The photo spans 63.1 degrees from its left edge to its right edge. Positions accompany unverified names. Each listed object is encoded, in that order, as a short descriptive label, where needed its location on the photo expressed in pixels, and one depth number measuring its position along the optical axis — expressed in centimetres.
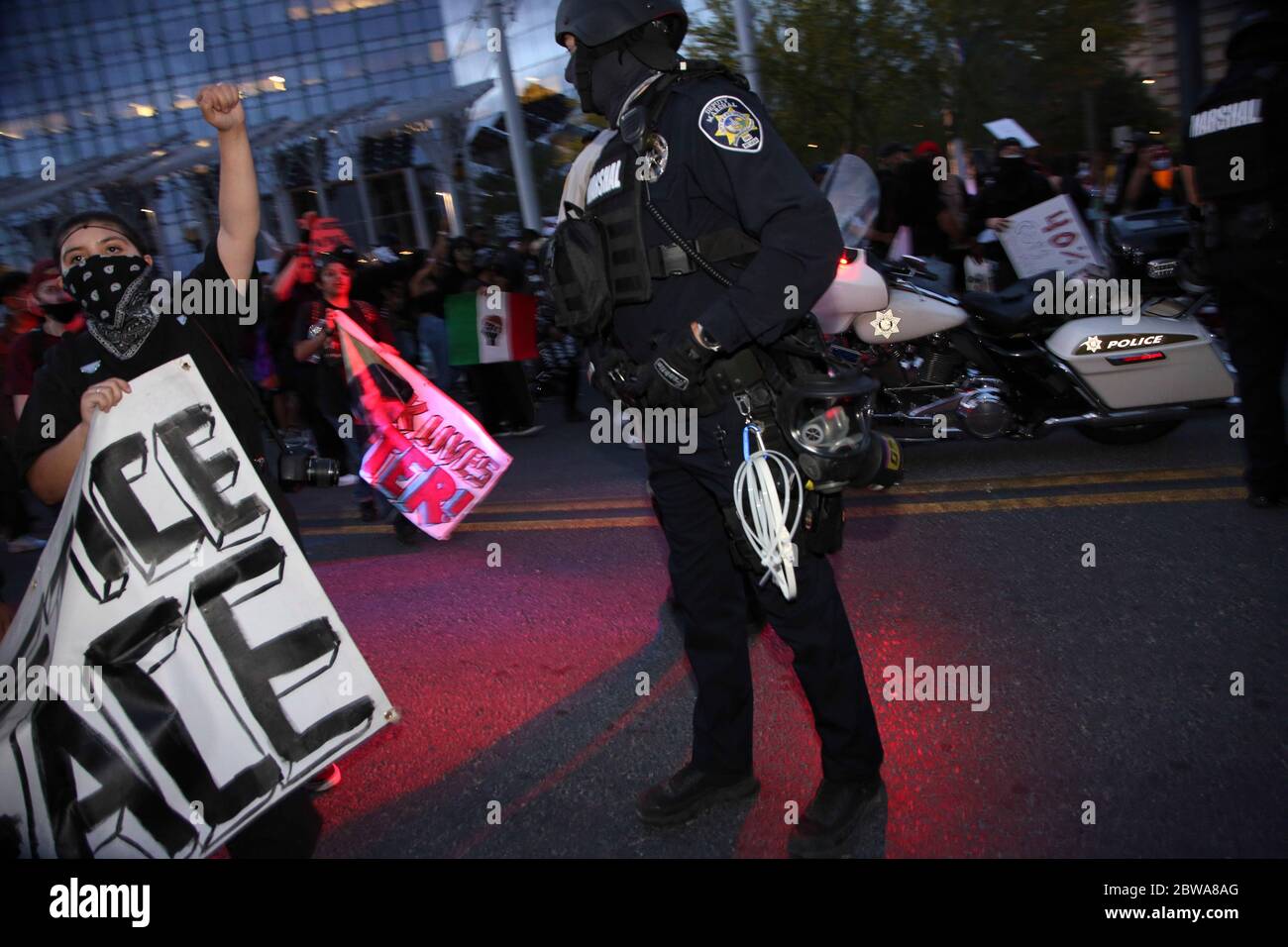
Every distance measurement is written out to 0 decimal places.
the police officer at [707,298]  251
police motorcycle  589
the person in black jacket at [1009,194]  903
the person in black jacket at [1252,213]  459
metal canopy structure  2789
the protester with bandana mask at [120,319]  278
